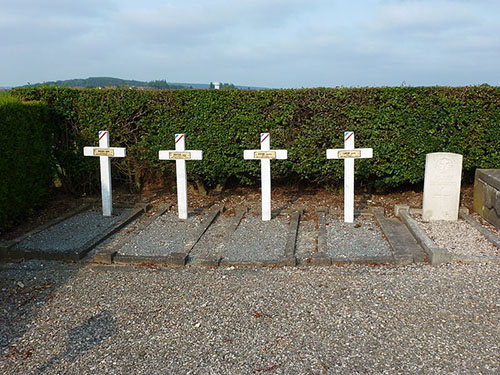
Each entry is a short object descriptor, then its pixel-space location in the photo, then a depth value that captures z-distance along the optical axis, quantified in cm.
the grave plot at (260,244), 605
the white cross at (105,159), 806
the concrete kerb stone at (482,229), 648
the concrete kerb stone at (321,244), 595
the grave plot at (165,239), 621
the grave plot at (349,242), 597
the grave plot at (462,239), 587
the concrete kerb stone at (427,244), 584
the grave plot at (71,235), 644
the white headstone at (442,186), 741
